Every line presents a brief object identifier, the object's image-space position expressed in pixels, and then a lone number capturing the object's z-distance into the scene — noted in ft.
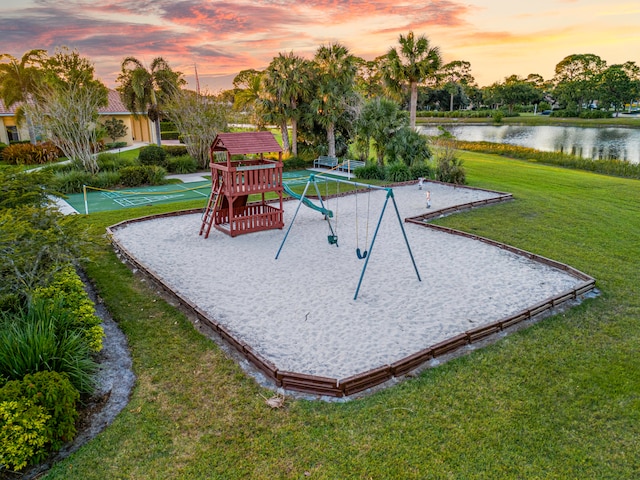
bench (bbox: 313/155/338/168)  89.87
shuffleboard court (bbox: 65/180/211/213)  60.49
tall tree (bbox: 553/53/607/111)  245.45
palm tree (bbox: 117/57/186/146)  116.16
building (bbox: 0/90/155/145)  120.26
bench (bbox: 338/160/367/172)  83.45
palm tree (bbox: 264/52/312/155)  90.58
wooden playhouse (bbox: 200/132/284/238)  44.16
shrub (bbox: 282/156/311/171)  92.37
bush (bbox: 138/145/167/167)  85.30
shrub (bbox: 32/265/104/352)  22.48
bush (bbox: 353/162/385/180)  75.97
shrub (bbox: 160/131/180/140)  163.73
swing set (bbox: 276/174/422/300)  29.97
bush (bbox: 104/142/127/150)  128.42
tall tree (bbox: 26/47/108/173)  77.56
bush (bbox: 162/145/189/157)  103.40
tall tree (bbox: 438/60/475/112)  337.52
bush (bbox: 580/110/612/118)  222.89
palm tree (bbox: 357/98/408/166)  74.90
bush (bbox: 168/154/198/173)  87.76
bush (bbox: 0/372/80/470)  15.60
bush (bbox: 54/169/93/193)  68.69
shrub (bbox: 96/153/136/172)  82.94
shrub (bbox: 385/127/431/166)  74.69
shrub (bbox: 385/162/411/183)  72.90
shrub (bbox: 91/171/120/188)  71.77
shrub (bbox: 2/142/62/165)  96.63
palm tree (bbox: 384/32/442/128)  91.15
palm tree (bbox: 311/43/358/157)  90.43
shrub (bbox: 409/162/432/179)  73.41
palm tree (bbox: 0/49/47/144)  110.32
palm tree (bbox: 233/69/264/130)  96.12
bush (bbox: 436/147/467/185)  69.67
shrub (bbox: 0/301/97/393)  19.20
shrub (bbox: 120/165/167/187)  74.08
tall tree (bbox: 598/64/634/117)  231.09
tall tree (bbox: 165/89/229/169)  89.97
